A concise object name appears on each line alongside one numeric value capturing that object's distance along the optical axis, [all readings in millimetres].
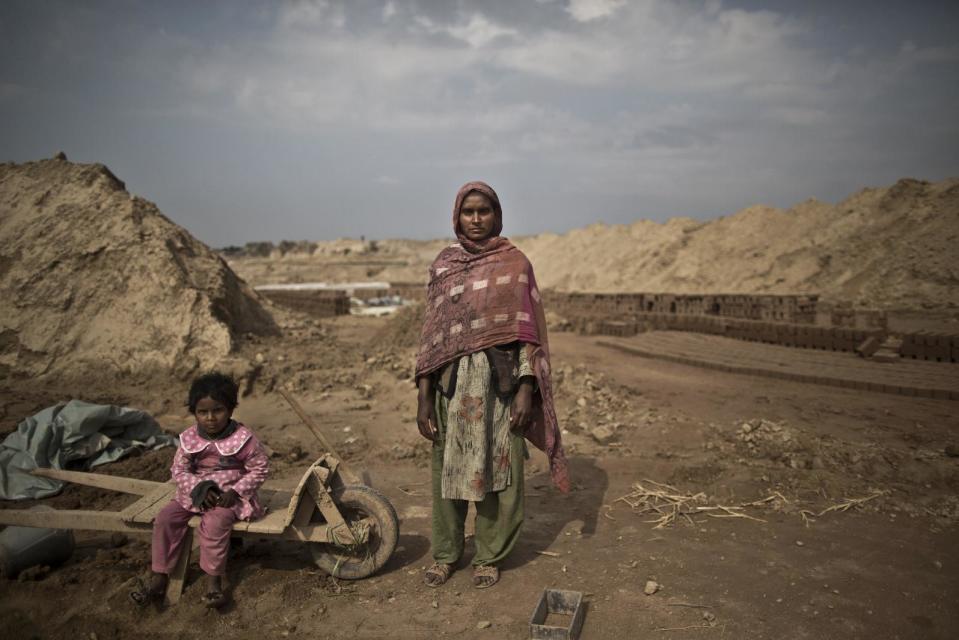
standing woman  2844
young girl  2613
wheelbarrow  2711
